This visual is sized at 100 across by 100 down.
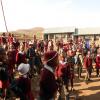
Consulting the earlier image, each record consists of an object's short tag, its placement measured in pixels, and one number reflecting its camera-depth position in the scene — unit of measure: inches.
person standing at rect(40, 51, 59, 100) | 87.7
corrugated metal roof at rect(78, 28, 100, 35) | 654.3
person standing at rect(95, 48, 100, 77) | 294.8
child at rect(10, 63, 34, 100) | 99.2
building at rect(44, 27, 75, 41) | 684.9
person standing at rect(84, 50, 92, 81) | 270.1
